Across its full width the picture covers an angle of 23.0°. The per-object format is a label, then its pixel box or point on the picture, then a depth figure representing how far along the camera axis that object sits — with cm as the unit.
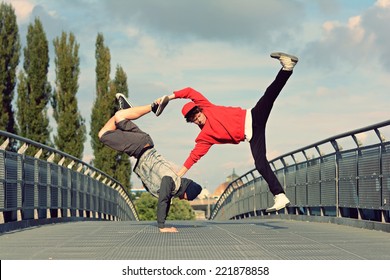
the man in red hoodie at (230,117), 1130
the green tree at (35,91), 6575
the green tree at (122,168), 7388
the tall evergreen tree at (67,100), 6844
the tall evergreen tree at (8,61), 6372
